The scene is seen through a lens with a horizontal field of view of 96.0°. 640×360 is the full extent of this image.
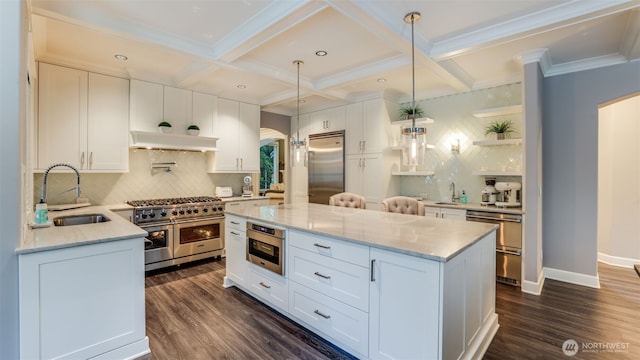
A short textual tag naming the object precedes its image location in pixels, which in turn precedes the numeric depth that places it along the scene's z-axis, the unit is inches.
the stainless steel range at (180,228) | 148.2
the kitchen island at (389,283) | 64.5
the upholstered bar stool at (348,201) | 146.9
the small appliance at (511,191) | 146.2
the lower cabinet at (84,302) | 67.9
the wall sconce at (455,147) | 175.6
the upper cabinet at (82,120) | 130.6
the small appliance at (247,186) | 205.6
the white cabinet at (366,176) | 185.3
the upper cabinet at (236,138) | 191.2
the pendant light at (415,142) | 89.6
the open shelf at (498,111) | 146.9
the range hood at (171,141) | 152.8
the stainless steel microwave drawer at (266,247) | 100.7
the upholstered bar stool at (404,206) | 126.0
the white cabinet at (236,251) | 119.9
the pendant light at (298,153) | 131.3
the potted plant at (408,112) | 192.1
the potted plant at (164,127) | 159.8
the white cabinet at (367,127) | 185.5
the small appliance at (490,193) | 154.3
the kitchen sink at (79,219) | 111.2
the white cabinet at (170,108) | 154.6
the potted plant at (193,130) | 171.3
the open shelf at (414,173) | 182.2
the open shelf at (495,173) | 143.3
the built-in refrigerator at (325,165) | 206.7
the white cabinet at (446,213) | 149.1
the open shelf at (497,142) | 143.3
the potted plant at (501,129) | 153.4
